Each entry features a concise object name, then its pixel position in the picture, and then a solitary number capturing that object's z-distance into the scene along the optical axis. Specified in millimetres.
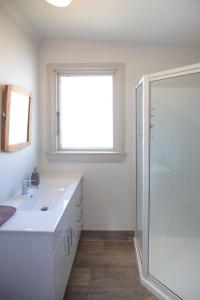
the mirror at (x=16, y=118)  1433
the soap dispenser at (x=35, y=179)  1816
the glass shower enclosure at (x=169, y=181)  1599
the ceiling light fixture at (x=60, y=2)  1167
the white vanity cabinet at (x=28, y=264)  1080
